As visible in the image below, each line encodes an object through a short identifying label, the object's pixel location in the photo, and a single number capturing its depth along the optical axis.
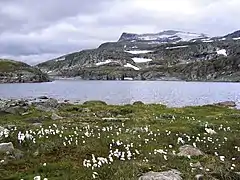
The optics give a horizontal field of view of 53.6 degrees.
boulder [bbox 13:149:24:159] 11.43
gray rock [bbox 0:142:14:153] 11.66
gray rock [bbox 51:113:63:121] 22.73
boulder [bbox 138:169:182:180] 8.42
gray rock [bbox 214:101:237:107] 49.05
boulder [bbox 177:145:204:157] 11.51
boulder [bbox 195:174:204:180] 8.99
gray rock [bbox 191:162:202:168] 10.00
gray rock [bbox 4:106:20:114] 29.89
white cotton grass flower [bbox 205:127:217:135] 15.38
